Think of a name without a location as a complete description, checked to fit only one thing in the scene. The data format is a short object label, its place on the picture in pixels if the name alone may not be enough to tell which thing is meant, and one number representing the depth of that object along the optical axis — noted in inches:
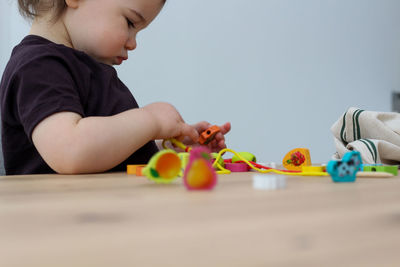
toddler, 24.8
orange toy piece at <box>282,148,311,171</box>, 27.8
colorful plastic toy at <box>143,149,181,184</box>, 16.2
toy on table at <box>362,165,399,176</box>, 22.5
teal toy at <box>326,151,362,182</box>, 17.4
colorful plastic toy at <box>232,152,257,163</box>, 28.4
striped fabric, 28.9
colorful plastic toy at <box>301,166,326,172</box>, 23.1
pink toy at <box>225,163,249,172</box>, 25.6
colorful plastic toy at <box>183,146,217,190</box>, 13.7
